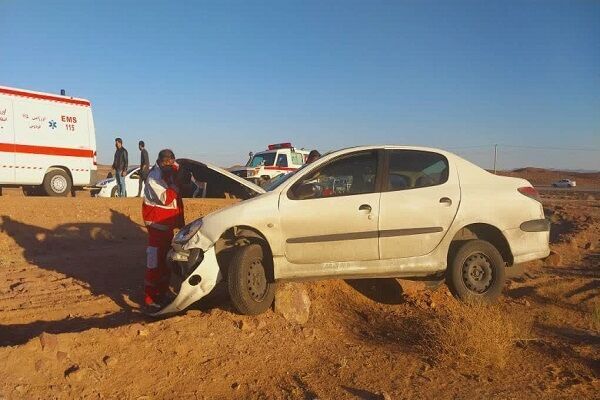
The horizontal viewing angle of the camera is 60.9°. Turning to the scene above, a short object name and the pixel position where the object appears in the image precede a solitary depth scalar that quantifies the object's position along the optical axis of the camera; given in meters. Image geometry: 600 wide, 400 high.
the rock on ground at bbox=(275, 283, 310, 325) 5.29
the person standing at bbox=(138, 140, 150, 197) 15.40
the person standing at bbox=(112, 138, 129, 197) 14.97
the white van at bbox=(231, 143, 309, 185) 18.30
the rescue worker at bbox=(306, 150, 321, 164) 8.52
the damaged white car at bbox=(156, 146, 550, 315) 5.13
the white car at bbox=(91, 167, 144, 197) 17.14
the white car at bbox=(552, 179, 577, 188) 50.31
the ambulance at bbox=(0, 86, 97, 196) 12.23
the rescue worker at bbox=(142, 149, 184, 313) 5.86
